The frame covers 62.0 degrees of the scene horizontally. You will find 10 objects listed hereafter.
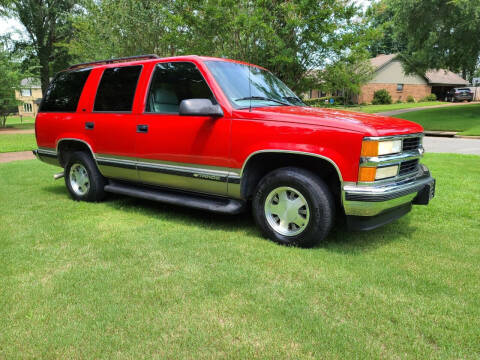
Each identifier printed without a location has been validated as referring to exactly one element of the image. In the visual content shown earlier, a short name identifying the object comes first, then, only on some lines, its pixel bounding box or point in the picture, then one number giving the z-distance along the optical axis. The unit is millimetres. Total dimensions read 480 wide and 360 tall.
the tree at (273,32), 10227
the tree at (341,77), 10992
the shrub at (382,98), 45028
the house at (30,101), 63312
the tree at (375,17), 10641
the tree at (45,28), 29062
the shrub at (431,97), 48344
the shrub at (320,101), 10790
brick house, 47281
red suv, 3664
